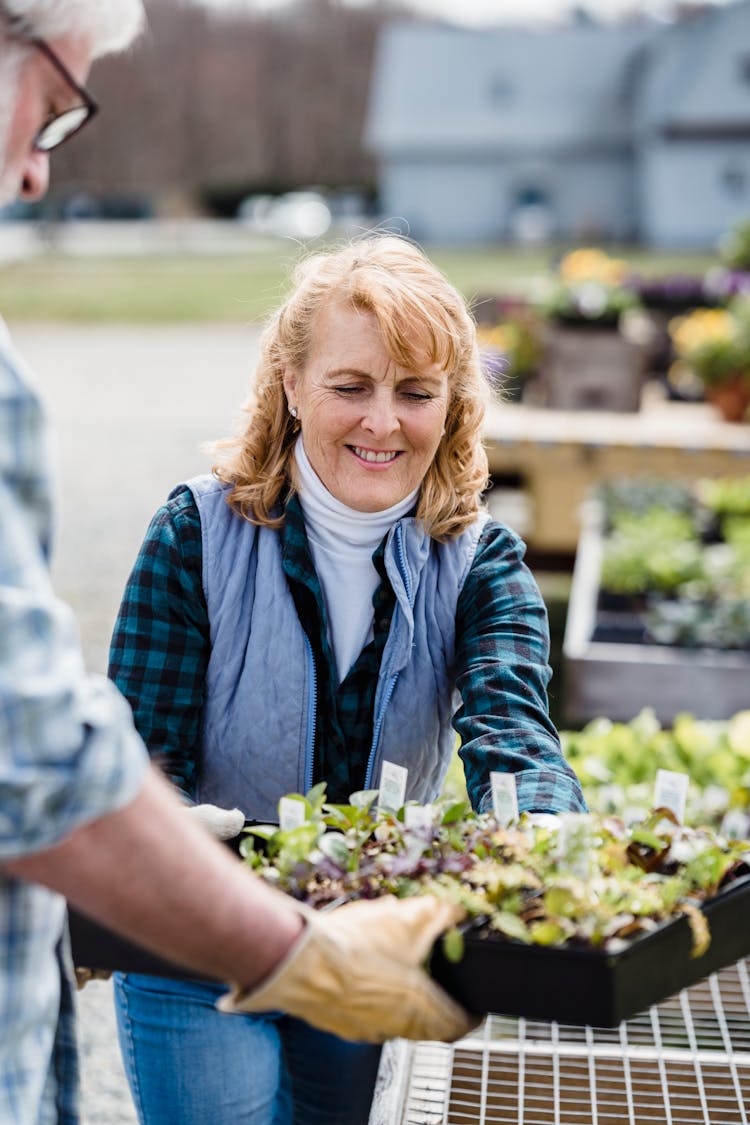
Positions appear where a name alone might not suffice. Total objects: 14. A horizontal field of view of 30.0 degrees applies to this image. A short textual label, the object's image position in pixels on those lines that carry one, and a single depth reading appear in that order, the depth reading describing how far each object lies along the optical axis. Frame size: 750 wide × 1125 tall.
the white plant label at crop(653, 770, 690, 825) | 1.70
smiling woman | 1.82
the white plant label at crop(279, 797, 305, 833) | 1.54
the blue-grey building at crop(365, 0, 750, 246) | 43.19
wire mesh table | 2.18
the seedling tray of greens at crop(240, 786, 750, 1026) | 1.32
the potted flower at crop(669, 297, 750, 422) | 7.10
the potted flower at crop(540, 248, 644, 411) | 7.45
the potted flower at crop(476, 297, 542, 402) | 7.88
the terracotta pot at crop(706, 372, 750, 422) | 7.06
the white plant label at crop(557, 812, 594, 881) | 1.42
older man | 0.95
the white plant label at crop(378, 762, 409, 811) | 1.62
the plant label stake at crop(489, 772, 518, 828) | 1.57
